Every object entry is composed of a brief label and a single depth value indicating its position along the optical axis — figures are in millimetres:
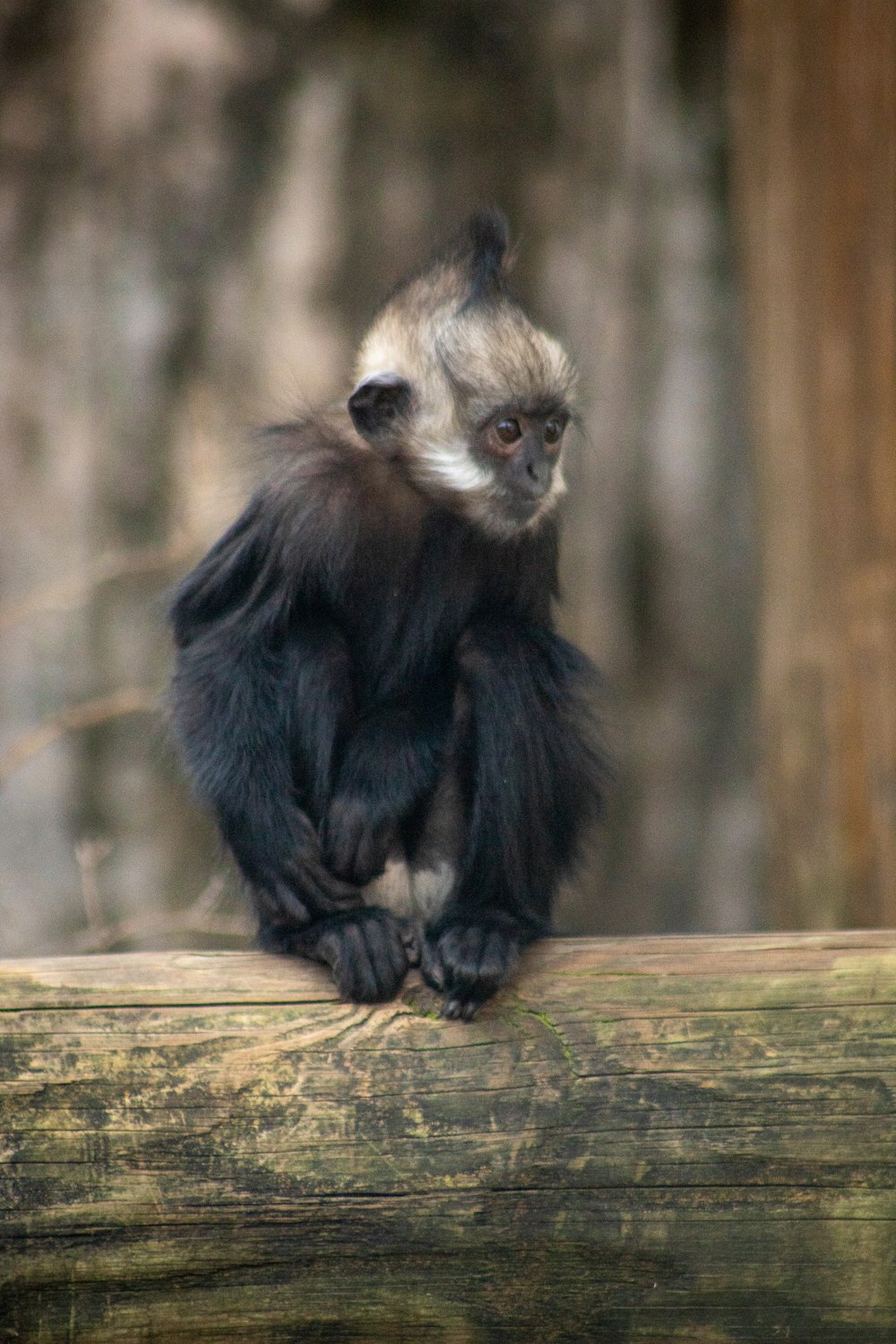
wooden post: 9219
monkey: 6660
